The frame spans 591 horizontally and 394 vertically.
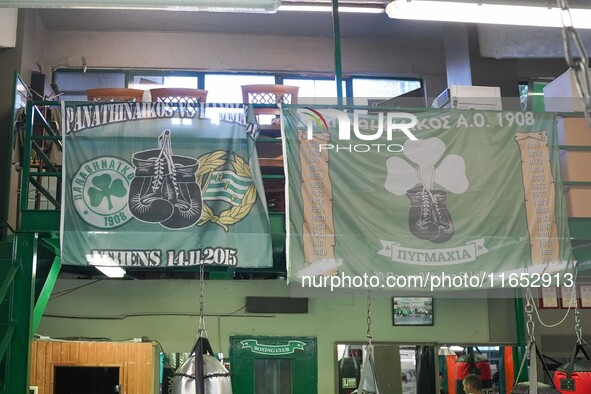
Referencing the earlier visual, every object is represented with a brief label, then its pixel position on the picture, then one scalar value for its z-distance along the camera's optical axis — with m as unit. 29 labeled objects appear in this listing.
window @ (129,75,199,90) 12.21
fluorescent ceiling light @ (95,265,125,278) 9.00
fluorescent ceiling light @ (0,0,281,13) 6.52
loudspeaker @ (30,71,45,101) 11.01
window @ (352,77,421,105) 12.65
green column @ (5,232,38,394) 6.85
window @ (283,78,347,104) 12.39
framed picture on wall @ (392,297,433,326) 10.36
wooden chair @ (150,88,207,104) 8.63
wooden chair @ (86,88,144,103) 8.59
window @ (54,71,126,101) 11.98
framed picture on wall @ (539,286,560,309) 10.45
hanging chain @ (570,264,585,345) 7.58
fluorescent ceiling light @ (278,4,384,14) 8.91
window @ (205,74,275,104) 12.21
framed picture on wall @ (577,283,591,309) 10.52
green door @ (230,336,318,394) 10.05
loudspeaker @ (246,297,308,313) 10.21
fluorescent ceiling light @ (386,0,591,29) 7.64
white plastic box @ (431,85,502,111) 8.50
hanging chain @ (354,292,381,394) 7.63
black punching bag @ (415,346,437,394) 10.44
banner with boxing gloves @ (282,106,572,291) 7.41
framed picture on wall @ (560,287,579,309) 10.47
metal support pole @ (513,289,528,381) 10.23
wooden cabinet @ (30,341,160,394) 9.09
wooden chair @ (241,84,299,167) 8.62
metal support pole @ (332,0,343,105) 7.90
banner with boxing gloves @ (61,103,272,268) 7.29
